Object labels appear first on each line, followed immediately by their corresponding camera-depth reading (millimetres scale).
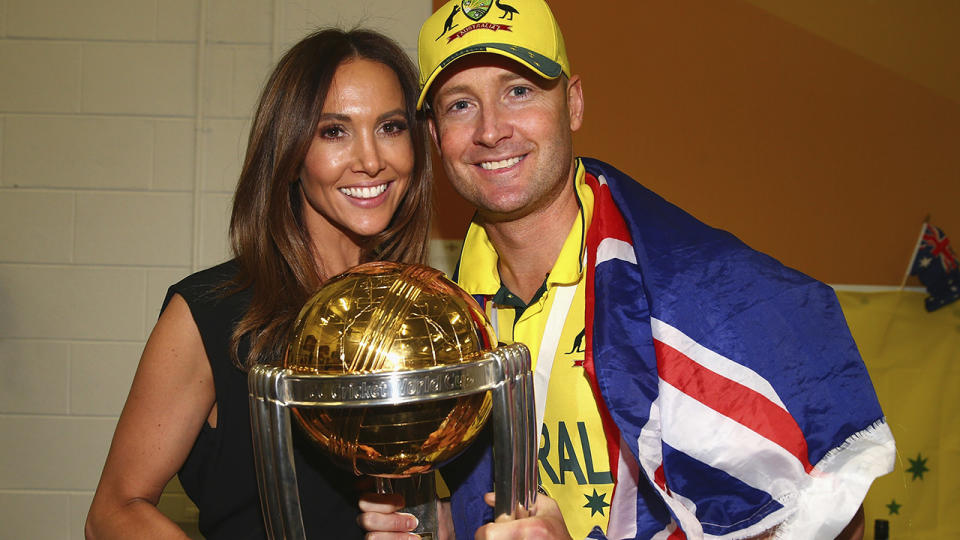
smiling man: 1197
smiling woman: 1312
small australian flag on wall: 2506
